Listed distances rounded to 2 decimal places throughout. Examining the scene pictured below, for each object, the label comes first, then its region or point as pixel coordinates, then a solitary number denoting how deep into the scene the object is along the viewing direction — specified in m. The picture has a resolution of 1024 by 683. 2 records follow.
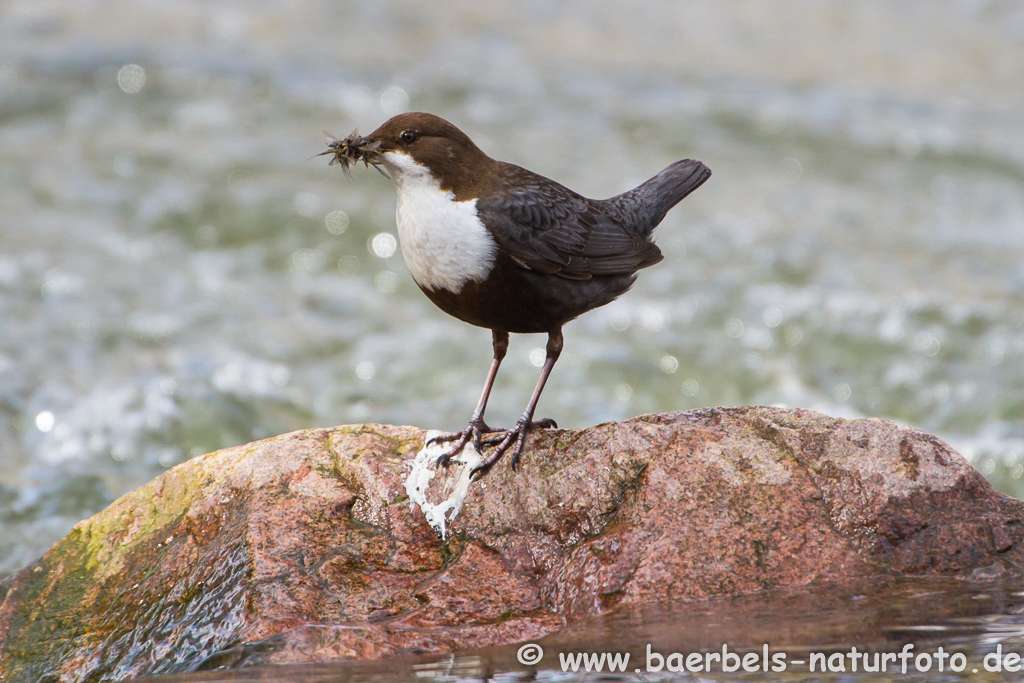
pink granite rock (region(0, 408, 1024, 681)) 5.80
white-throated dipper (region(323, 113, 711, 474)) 6.79
